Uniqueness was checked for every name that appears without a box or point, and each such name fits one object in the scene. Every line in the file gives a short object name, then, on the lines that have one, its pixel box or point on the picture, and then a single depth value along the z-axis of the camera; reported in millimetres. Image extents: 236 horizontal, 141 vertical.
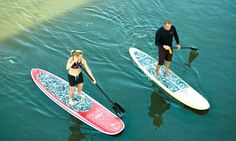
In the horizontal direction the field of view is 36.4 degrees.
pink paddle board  11094
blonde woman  10594
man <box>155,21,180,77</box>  11914
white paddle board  12305
